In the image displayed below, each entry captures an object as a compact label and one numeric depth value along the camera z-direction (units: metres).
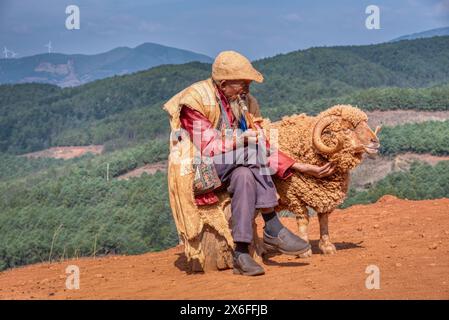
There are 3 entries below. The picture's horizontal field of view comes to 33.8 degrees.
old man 7.56
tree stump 8.10
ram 8.19
